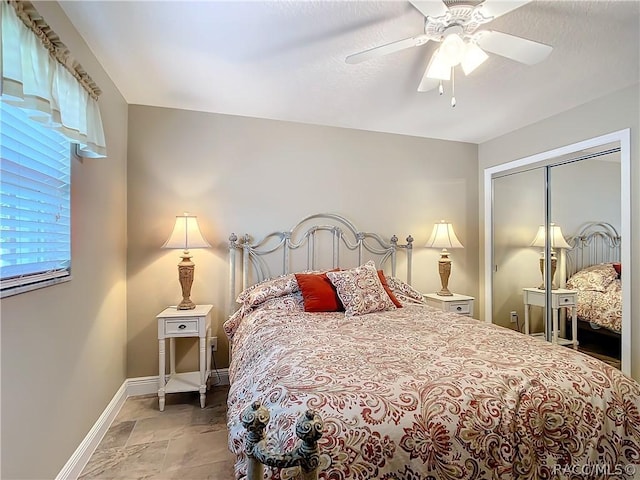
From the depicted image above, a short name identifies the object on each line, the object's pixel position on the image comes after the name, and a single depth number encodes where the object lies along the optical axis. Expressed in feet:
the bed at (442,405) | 3.33
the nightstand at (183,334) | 8.09
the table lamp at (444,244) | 11.04
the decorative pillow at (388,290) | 8.64
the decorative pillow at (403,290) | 9.60
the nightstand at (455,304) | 10.43
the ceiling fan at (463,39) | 4.64
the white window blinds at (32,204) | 4.09
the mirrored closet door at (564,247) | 8.34
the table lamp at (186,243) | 8.50
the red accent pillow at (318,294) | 7.97
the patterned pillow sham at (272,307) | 8.06
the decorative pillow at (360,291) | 7.87
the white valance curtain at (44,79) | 3.82
